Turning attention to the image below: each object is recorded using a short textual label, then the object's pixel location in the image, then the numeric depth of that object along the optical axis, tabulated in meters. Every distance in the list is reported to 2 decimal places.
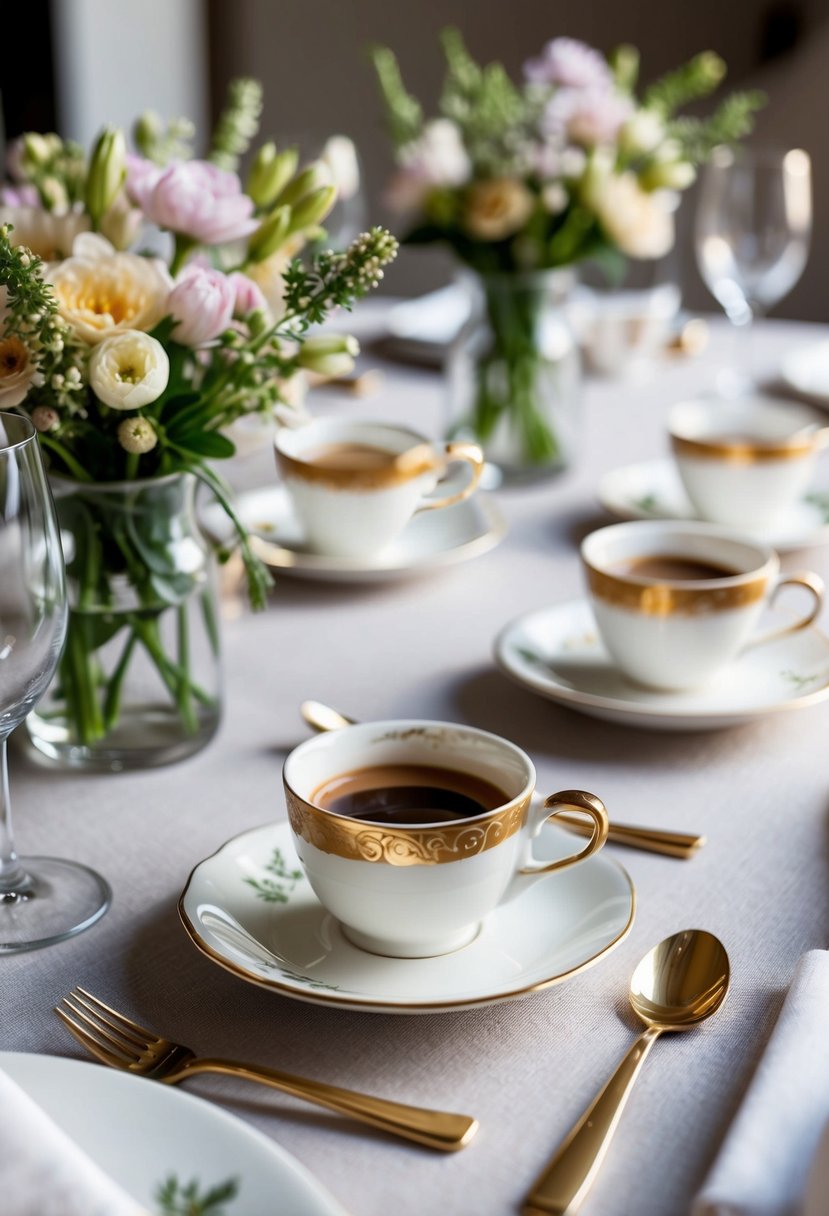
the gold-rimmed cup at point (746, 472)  1.21
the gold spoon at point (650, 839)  0.78
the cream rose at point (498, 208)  1.42
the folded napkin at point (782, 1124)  0.50
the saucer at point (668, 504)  1.24
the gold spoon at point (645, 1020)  0.53
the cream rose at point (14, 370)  0.74
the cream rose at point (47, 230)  0.88
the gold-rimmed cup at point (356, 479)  1.11
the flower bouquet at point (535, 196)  1.44
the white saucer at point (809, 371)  1.62
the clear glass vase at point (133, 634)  0.86
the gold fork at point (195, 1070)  0.56
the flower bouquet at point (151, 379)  0.76
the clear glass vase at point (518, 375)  1.44
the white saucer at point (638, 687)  0.90
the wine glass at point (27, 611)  0.65
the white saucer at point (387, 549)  1.15
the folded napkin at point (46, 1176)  0.46
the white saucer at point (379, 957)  0.62
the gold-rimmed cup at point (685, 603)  0.93
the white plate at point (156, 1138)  0.50
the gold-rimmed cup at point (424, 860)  0.63
